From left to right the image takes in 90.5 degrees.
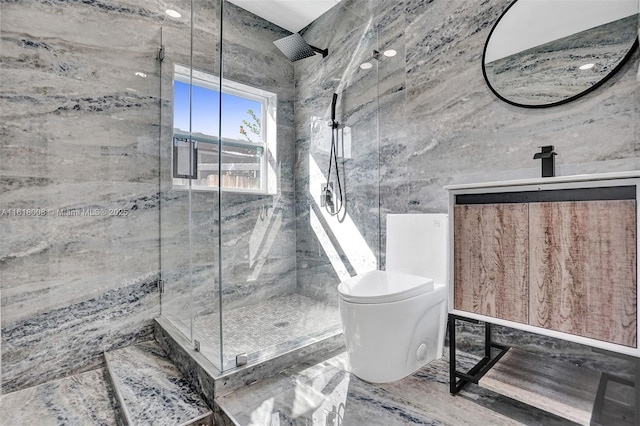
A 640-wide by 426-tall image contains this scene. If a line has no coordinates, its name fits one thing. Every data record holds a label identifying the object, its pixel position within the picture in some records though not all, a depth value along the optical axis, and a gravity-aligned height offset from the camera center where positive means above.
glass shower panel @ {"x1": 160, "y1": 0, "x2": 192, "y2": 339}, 2.13 +0.26
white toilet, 1.50 -0.50
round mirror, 1.39 +0.80
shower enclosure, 1.90 +0.29
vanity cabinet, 1.07 -0.16
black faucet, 1.41 +0.22
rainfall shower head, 2.40 +1.28
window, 1.88 +0.52
